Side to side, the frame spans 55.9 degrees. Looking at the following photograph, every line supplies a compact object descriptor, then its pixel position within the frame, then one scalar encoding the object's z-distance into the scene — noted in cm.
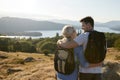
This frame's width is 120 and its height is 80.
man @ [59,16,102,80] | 251
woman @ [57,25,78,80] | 255
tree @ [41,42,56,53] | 3361
